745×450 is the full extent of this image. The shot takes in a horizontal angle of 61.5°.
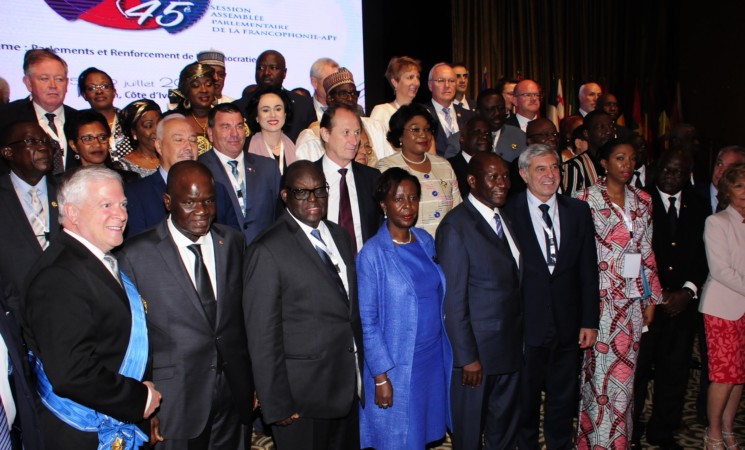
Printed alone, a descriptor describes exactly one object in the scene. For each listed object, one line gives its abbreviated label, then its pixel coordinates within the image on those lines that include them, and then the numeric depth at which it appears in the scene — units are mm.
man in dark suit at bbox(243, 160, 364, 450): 2736
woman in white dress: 5406
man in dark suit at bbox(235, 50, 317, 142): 5227
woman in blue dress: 3047
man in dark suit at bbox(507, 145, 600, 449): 3447
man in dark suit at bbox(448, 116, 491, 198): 4516
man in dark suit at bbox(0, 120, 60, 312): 2980
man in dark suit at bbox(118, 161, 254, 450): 2555
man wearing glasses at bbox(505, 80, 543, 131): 6211
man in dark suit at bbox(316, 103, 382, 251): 3738
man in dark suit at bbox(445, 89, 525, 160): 5449
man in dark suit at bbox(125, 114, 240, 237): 3240
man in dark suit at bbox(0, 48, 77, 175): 4195
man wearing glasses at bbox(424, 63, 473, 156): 5566
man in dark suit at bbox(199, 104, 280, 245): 3719
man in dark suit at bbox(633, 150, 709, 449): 3953
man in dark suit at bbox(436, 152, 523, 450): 3195
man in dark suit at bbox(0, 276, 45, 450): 2258
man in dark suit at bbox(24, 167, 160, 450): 2119
